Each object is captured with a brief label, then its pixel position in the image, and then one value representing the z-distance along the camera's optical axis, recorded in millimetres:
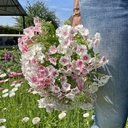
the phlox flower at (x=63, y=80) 792
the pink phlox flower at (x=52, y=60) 784
